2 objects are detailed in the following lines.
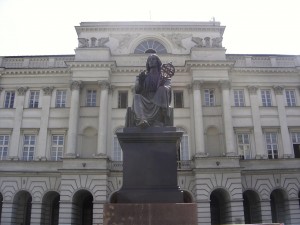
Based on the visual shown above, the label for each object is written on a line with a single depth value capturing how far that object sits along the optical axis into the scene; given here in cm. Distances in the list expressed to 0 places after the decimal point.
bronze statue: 941
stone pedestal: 832
